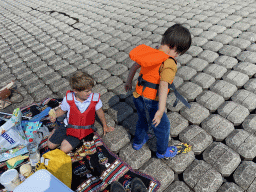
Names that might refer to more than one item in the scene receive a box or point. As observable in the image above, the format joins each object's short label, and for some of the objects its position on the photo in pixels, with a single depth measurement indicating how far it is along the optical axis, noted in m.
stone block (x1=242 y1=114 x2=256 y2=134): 2.17
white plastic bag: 1.98
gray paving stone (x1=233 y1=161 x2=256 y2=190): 1.75
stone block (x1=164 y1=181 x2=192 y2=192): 1.78
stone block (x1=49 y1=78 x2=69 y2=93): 3.13
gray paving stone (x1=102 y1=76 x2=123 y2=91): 3.04
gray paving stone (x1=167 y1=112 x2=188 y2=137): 2.27
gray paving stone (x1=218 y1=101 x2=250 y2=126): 2.29
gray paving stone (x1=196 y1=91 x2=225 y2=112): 2.48
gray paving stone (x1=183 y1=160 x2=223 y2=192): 1.76
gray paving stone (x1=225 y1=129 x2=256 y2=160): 1.96
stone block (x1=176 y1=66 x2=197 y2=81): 2.97
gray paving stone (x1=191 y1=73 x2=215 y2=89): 2.78
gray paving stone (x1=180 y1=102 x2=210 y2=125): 2.36
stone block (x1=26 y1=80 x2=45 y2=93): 3.18
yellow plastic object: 1.93
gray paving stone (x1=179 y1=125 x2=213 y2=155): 2.09
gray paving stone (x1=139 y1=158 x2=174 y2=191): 1.86
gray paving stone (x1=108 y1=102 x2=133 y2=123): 2.54
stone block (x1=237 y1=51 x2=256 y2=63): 3.06
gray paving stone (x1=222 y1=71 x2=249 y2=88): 2.72
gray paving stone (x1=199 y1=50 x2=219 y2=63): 3.23
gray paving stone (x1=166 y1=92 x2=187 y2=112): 2.54
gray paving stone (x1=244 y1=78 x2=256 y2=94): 2.61
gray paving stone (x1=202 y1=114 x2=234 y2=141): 2.17
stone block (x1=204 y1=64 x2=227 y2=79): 2.91
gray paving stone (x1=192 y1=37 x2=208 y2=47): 3.64
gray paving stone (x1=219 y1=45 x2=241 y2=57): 3.24
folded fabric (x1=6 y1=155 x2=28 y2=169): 2.07
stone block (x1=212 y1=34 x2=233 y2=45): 3.56
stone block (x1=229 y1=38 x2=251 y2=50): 3.35
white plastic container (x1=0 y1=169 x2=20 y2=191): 1.83
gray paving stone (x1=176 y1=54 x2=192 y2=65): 3.29
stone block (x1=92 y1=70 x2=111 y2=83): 3.21
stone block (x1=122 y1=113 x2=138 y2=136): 2.37
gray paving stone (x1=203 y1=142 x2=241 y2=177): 1.87
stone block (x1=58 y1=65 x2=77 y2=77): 3.43
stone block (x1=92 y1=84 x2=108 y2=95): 2.98
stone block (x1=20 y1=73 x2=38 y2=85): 3.35
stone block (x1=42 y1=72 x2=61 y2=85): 3.30
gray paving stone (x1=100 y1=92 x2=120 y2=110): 2.73
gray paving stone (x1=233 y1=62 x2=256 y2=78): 2.84
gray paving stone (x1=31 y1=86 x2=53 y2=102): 2.99
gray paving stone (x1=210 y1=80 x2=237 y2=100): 2.60
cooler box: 1.50
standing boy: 1.43
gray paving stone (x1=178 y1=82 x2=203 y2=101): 2.64
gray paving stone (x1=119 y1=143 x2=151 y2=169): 2.04
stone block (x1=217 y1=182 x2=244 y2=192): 1.72
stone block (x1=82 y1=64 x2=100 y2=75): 3.39
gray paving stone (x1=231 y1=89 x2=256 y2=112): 2.41
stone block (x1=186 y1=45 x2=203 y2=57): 3.43
